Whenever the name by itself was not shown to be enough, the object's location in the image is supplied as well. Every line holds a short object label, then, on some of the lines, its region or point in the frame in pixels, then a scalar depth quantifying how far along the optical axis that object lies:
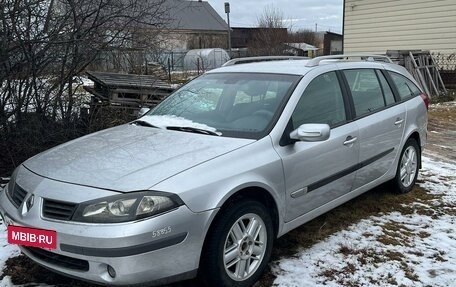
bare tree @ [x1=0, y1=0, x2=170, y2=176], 5.47
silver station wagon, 2.69
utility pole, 23.44
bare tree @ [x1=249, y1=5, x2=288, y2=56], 34.09
